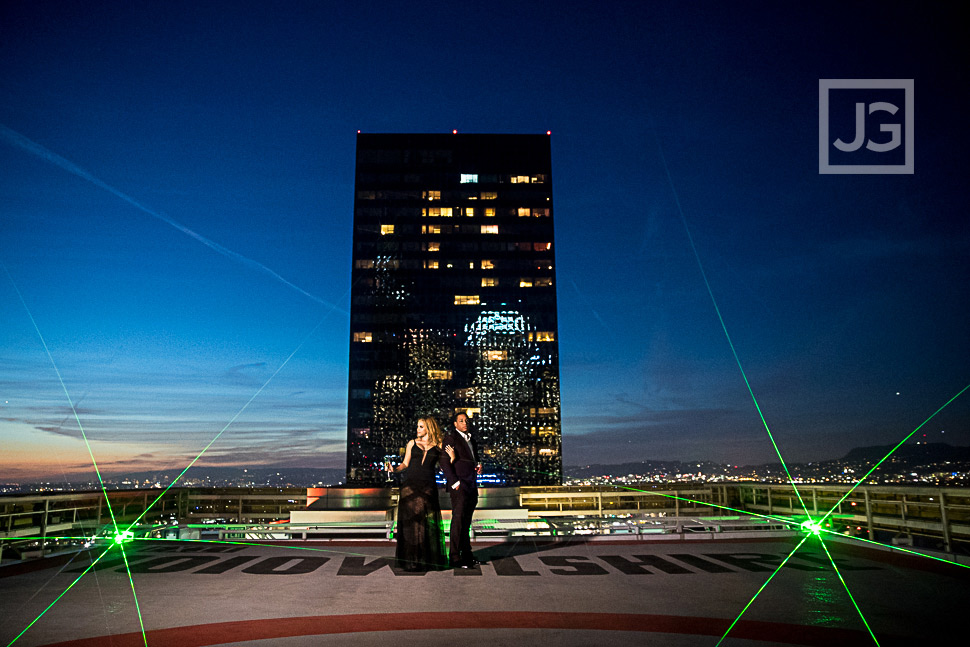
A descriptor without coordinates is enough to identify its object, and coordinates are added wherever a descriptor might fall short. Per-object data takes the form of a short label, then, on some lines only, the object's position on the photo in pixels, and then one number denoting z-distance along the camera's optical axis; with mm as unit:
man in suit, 8719
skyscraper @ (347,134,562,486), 94000
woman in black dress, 8375
